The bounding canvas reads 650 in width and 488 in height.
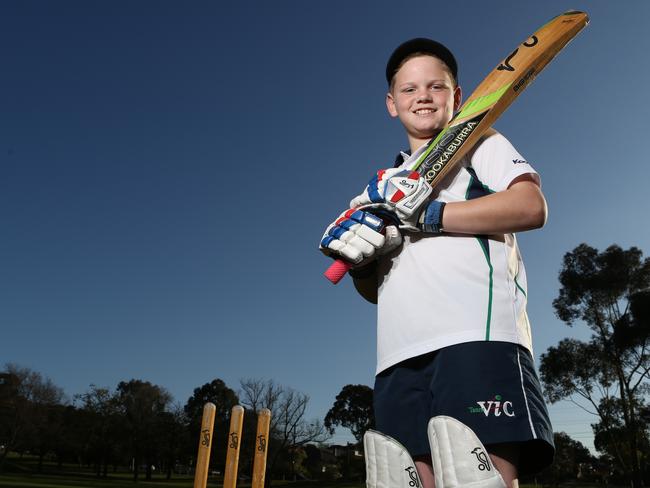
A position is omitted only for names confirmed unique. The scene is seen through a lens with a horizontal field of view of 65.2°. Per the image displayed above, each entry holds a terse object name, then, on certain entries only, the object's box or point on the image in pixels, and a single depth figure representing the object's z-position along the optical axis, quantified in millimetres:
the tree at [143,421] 51312
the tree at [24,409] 47438
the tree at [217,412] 46531
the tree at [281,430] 39312
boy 1580
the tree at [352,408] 57425
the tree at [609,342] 23562
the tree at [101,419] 52094
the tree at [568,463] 36906
